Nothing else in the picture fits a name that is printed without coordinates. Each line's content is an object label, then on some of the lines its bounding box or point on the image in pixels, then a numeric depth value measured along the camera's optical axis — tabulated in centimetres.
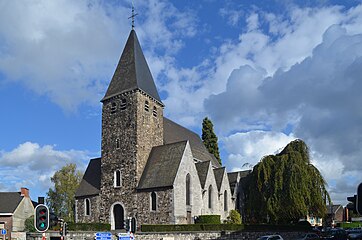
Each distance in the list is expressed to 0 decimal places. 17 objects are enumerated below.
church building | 4334
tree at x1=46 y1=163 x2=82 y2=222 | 6688
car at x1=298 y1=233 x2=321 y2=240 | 3498
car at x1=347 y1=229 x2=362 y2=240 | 3587
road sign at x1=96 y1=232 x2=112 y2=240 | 2588
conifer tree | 7019
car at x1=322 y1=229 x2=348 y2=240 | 3741
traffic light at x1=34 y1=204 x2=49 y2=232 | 1333
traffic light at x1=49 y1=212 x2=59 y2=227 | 1379
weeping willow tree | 4341
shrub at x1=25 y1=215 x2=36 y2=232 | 5375
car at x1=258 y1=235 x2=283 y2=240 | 3056
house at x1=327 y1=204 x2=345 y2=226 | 10983
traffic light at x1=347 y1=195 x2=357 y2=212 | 892
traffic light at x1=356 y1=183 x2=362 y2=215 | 828
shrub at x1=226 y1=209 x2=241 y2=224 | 5011
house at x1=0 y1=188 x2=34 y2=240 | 5606
